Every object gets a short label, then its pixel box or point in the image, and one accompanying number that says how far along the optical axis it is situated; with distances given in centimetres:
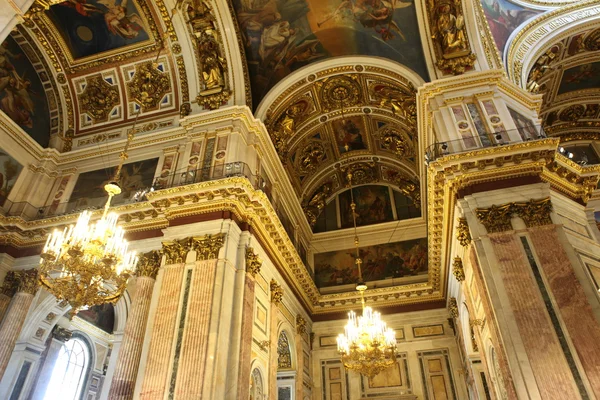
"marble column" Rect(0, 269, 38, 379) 890
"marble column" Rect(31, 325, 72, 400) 999
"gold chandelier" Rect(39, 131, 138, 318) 594
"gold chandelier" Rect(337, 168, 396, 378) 862
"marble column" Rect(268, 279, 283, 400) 1000
